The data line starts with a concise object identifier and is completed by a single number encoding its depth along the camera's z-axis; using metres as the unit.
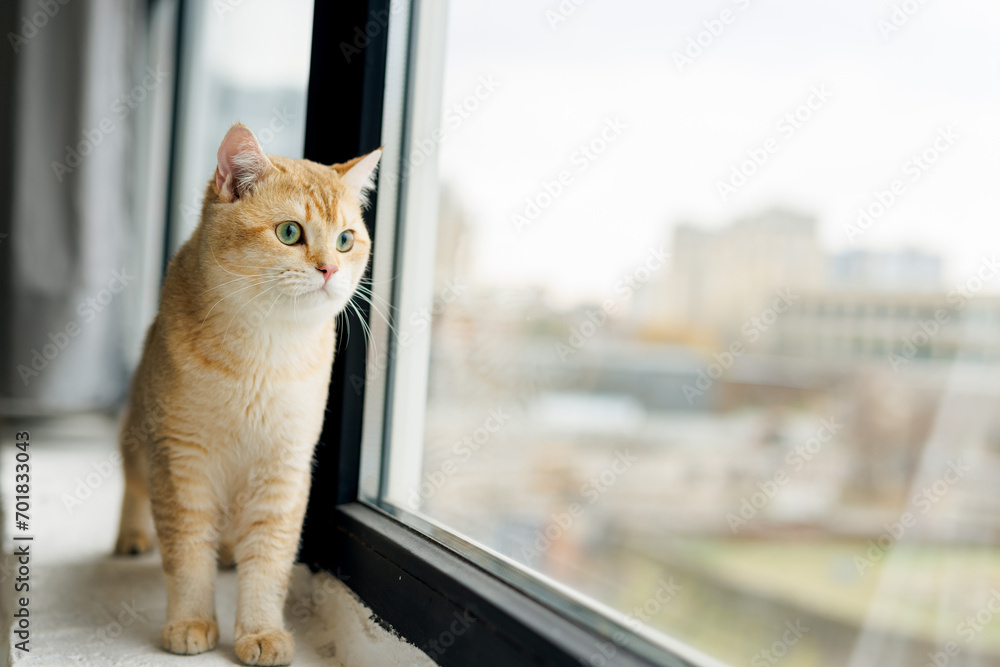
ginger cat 0.82
